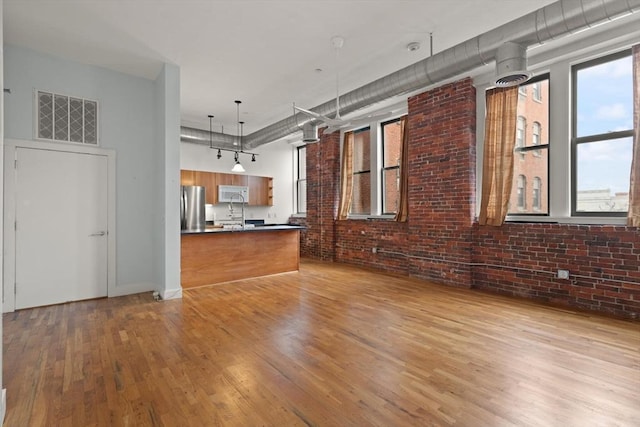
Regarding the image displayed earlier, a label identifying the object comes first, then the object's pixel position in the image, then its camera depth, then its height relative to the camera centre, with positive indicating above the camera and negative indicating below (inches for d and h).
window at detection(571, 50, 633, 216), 157.6 +39.0
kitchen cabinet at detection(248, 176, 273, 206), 369.4 +24.7
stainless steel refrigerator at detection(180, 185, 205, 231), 300.8 +4.1
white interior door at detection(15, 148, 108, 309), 165.5 -8.4
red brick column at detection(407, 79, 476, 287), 204.5 +20.8
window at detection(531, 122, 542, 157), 184.2 +44.6
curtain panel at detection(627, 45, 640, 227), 147.8 +25.4
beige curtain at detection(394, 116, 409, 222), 245.9 +28.6
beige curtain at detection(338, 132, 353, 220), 299.6 +32.5
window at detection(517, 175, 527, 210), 190.1 +12.4
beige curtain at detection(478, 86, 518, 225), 188.5 +35.2
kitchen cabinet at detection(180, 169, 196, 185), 320.5 +34.7
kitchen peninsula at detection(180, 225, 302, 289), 203.9 -29.7
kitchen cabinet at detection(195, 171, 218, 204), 329.2 +29.0
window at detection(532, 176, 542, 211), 185.2 +11.5
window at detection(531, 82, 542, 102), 184.8 +70.0
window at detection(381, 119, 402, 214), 266.5 +39.6
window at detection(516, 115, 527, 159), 189.3 +46.7
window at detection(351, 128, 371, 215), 292.5 +36.1
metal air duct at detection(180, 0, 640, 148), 114.0 +71.4
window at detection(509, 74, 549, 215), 181.9 +33.1
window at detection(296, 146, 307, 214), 402.3 +37.6
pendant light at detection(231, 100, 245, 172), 259.9 +85.0
